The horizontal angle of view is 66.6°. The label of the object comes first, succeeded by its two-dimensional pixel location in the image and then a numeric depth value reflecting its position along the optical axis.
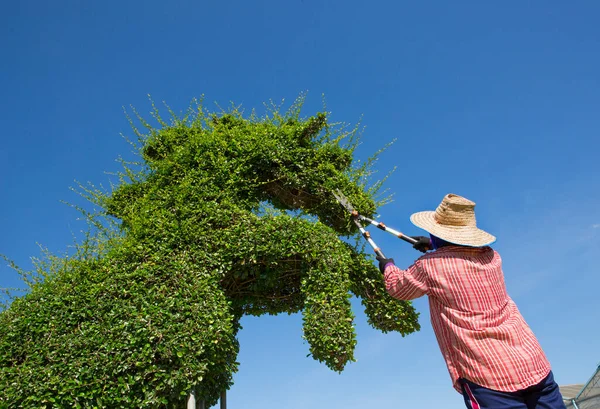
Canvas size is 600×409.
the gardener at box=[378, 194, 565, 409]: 3.26
